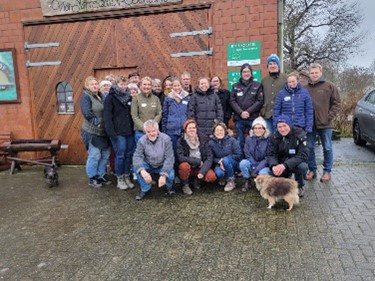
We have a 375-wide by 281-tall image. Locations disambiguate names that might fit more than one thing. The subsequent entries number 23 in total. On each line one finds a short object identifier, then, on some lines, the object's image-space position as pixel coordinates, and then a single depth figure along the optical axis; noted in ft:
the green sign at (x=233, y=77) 22.81
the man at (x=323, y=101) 18.43
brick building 22.58
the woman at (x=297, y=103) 17.57
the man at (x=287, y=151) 16.34
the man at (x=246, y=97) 19.39
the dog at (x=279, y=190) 14.89
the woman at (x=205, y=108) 18.79
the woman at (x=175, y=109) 19.11
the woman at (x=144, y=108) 18.80
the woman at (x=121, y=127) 18.69
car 27.57
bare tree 74.74
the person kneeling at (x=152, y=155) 17.15
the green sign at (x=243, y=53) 22.21
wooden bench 23.71
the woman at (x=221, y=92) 20.10
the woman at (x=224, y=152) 18.03
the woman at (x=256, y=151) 17.63
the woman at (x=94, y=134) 19.17
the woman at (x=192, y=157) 17.70
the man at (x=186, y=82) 19.99
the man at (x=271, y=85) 18.89
